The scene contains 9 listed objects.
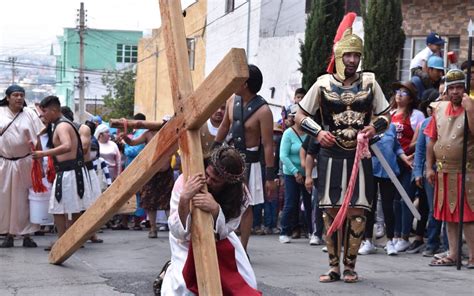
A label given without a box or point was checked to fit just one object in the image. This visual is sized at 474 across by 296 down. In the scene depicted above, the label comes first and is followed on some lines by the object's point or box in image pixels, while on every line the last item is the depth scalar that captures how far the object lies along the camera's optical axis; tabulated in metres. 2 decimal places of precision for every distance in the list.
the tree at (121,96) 63.78
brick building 22.02
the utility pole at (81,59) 60.01
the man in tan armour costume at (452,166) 10.34
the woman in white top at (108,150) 15.88
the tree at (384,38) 20.94
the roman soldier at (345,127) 9.09
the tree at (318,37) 24.08
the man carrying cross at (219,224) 6.00
